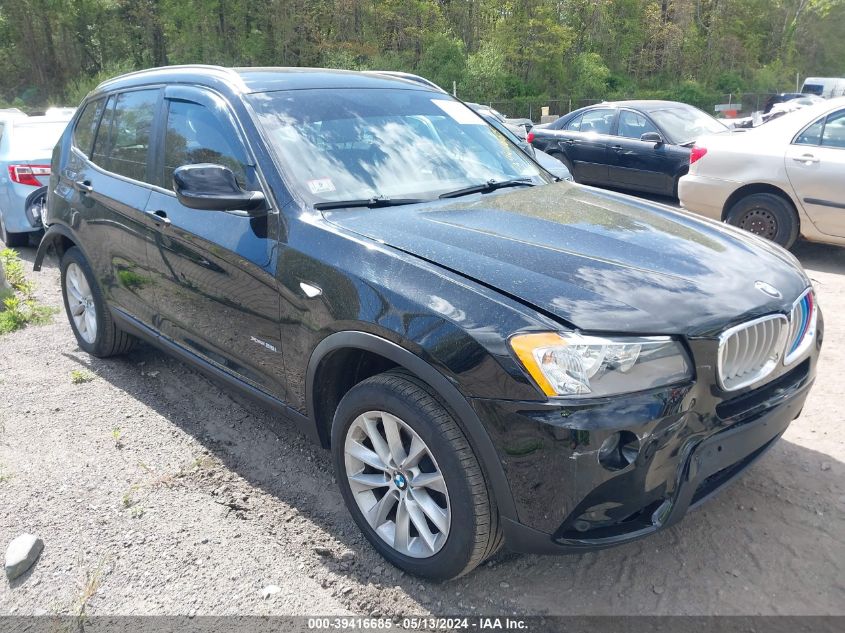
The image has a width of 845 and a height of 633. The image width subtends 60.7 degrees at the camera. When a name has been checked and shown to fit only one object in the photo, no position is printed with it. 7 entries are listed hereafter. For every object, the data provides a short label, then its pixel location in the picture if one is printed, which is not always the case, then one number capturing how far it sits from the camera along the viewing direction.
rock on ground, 2.95
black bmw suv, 2.29
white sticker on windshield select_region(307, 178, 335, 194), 3.15
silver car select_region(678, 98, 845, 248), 6.60
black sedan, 9.59
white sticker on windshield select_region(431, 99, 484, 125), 4.02
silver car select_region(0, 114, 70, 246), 8.16
